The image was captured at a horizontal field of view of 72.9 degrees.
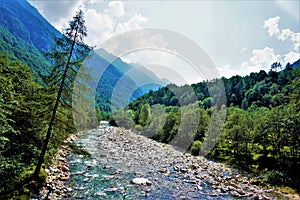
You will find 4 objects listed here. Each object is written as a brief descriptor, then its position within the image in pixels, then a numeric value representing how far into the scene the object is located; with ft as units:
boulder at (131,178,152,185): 47.76
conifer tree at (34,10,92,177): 37.78
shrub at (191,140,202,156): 92.02
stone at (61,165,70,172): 50.37
